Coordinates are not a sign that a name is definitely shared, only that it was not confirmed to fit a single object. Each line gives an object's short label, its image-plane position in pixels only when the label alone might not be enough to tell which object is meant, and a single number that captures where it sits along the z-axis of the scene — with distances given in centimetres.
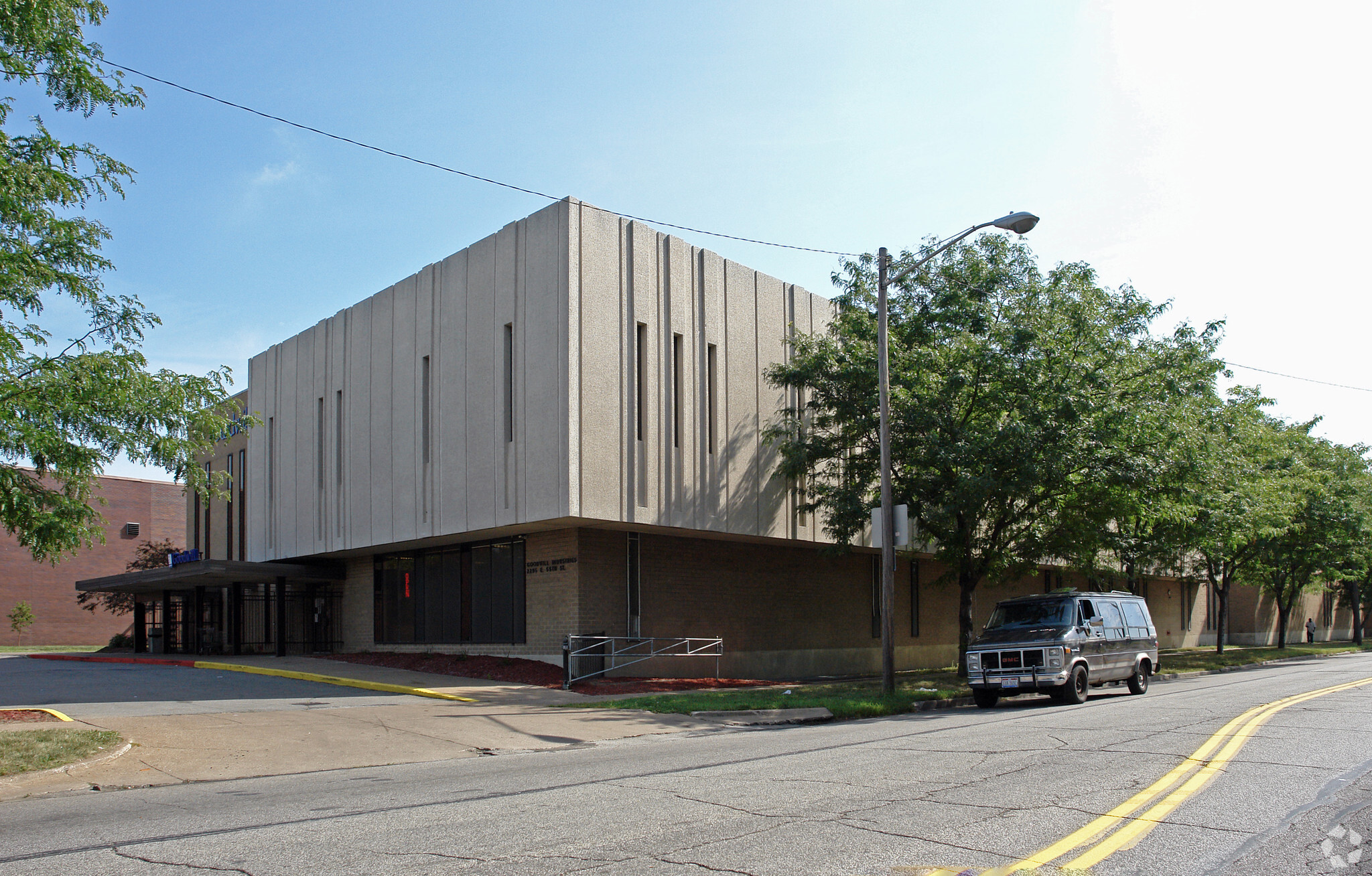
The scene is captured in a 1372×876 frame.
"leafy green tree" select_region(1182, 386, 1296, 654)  2480
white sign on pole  1853
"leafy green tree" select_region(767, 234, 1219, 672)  2016
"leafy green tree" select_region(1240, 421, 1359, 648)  3606
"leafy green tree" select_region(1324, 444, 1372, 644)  3897
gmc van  1752
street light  1853
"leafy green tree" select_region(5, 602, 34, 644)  5003
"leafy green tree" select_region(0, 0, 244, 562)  1164
